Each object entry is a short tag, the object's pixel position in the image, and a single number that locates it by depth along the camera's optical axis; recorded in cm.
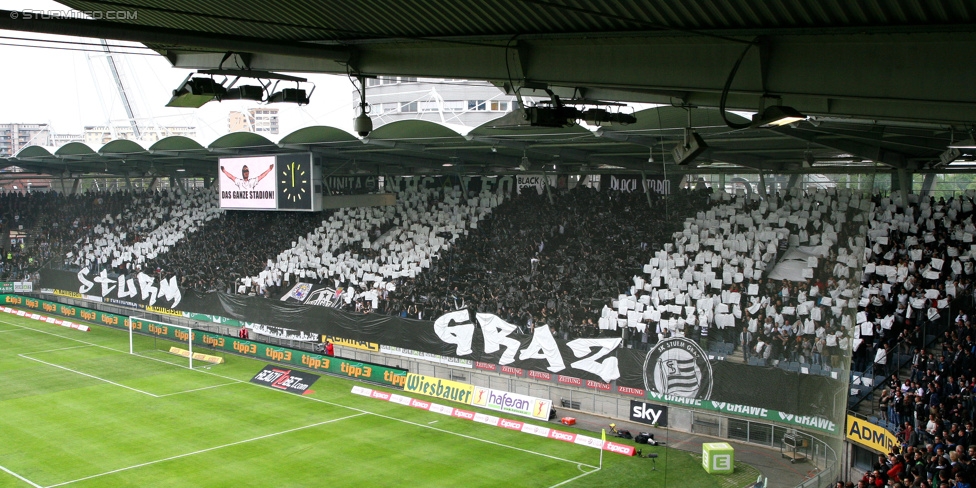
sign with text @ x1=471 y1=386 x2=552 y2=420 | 2555
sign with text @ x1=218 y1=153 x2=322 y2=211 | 3491
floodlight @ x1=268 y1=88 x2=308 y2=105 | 1320
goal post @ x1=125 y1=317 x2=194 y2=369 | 3712
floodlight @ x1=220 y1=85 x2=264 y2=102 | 1285
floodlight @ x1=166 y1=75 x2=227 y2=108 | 1259
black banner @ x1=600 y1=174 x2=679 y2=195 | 3266
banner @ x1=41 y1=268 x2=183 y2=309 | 4050
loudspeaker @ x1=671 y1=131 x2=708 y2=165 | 1286
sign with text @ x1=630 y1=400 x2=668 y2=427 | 2386
